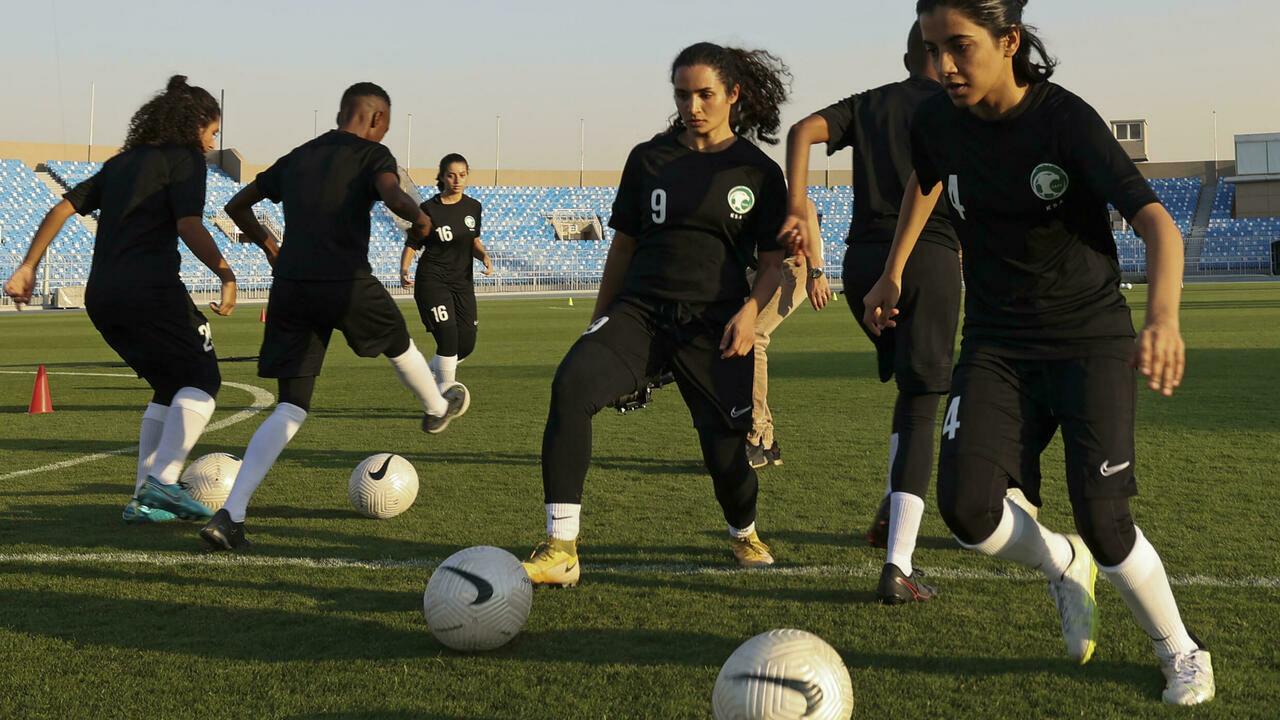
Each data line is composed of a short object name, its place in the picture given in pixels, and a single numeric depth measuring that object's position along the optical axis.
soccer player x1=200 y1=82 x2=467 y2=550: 5.69
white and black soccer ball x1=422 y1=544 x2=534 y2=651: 3.86
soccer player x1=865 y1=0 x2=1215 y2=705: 3.33
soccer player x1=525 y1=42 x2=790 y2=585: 4.68
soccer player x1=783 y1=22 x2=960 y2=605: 4.59
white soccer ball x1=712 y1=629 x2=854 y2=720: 3.02
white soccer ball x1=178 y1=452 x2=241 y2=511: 6.27
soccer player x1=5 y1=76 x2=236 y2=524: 5.87
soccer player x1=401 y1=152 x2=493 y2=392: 10.95
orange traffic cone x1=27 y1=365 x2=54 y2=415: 10.95
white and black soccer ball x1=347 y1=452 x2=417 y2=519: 6.00
